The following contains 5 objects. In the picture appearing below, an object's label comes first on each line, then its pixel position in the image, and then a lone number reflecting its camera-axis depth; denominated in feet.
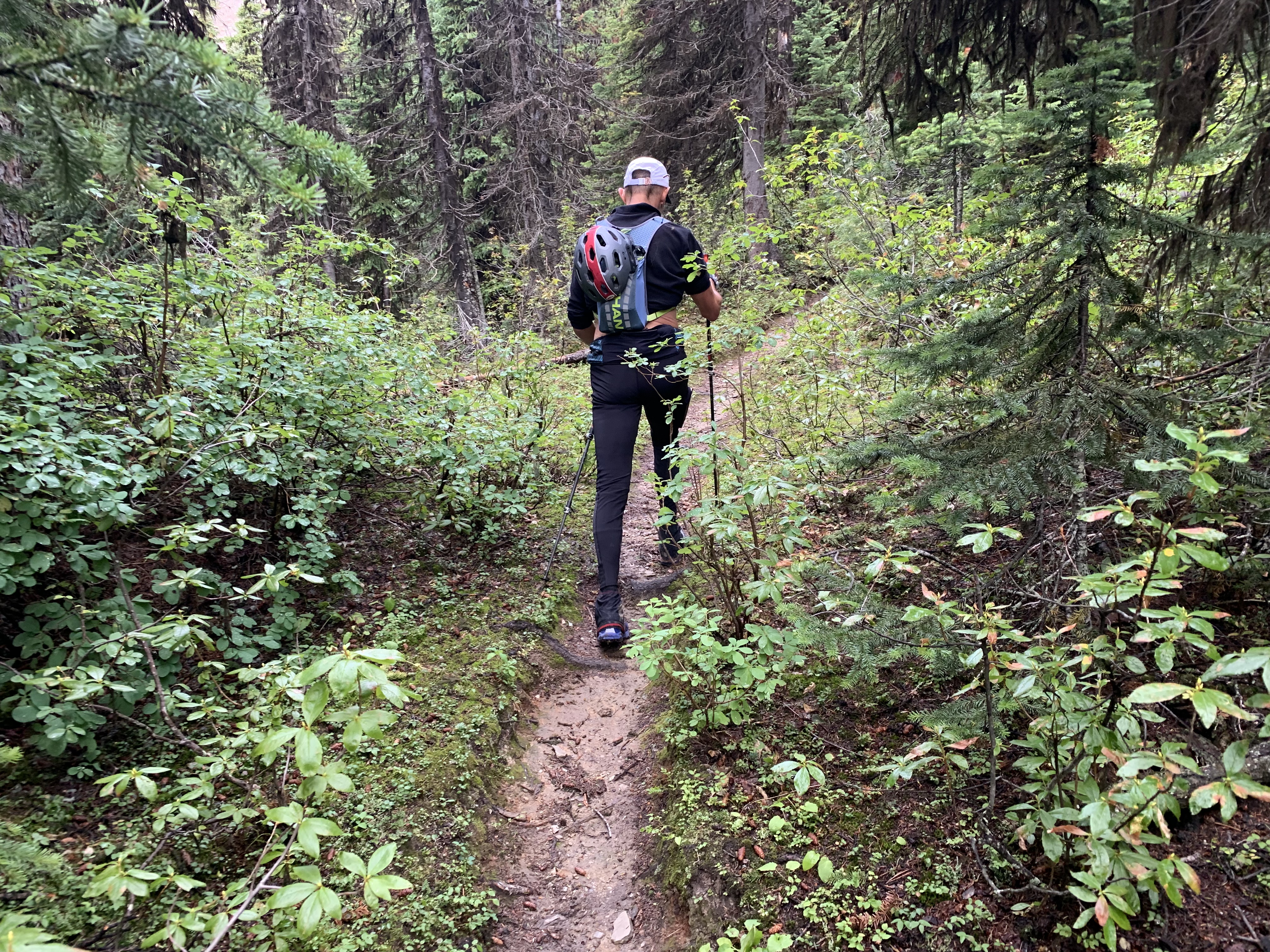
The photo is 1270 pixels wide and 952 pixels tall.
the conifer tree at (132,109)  5.68
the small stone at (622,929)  8.35
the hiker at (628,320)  13.99
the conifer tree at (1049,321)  7.91
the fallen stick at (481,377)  20.54
